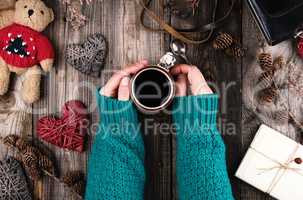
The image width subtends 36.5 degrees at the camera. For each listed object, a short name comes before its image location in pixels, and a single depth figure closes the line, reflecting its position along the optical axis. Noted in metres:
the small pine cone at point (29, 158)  1.06
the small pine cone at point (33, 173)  1.07
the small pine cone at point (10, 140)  1.08
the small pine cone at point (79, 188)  1.07
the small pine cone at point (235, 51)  1.05
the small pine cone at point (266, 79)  1.06
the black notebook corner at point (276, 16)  0.94
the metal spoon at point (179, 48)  1.08
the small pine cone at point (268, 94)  1.06
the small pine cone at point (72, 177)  1.07
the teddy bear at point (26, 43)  1.02
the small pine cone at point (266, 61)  1.05
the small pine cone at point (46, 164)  1.08
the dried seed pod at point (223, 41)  1.04
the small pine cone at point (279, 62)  1.06
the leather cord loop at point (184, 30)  1.05
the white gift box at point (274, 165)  1.04
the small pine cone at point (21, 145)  1.07
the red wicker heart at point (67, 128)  1.06
